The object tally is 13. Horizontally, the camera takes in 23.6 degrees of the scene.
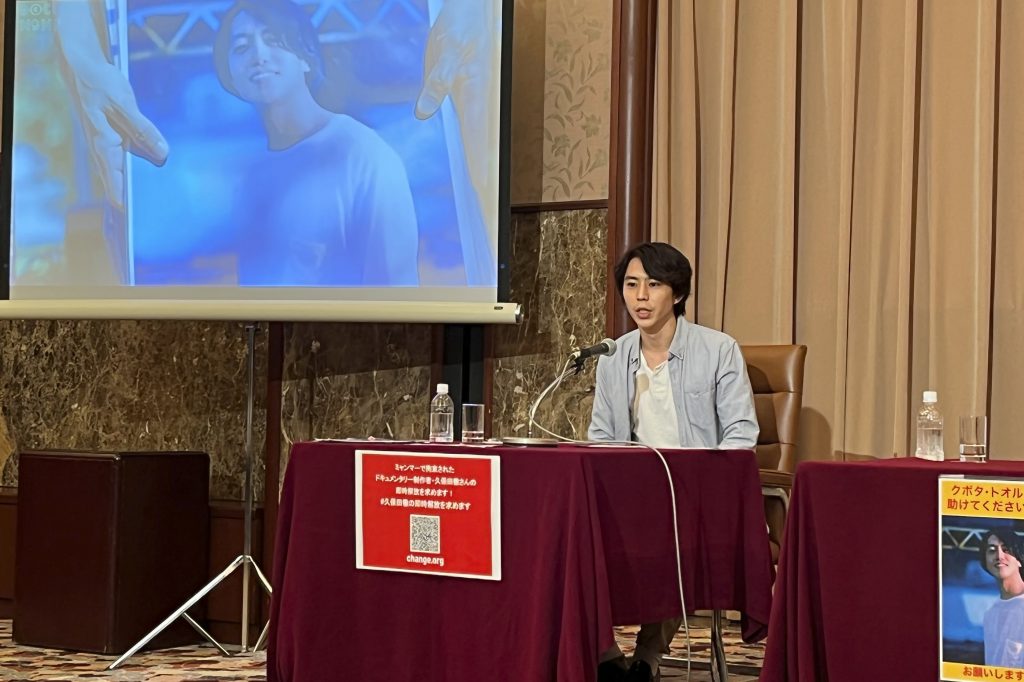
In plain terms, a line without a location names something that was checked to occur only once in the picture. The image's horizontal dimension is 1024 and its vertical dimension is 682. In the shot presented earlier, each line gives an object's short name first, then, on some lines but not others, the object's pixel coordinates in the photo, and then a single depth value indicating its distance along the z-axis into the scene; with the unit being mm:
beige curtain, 7506
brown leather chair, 7270
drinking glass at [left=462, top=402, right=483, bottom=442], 5664
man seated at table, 6578
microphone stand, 5572
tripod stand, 7936
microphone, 5677
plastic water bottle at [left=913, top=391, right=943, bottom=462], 5015
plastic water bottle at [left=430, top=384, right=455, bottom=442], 5759
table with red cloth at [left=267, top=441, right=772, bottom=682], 4922
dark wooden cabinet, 7958
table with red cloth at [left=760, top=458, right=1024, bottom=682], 4439
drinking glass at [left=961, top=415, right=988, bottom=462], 4993
